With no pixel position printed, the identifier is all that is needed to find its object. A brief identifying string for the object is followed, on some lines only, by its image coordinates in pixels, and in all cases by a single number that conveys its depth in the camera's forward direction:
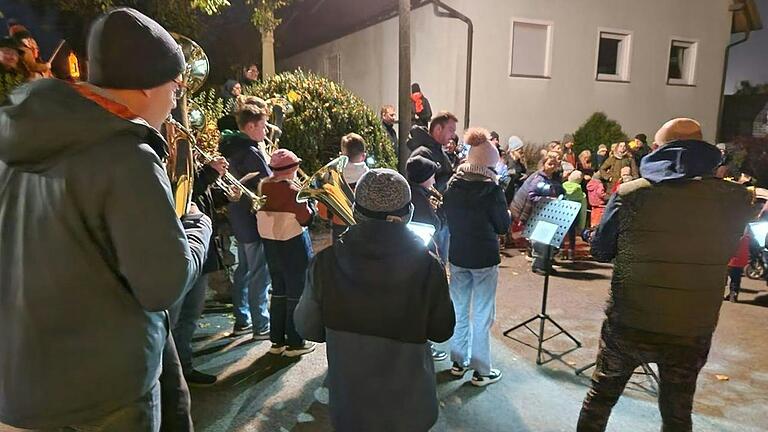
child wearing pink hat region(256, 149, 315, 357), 4.07
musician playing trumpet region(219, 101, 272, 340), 4.47
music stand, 3.93
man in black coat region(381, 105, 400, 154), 9.27
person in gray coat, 1.40
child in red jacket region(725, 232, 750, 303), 6.20
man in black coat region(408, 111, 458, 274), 4.77
